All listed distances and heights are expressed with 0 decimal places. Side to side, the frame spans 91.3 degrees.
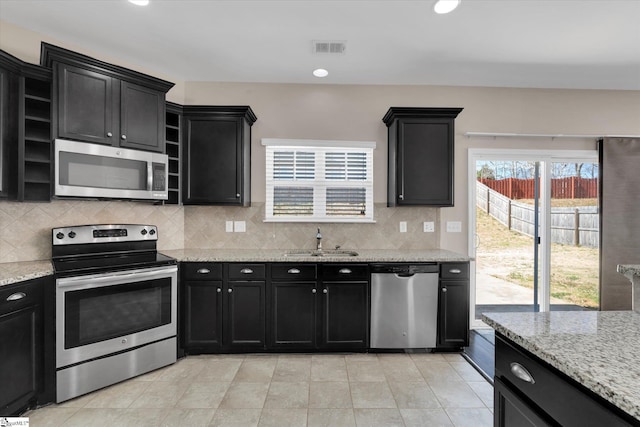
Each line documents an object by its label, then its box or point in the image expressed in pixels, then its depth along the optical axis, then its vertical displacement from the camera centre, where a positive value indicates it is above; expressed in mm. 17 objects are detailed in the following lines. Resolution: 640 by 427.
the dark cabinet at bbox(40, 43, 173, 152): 2438 +905
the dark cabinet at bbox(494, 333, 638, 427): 791 -550
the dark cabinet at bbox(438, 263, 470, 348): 3016 -938
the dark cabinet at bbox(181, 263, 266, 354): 2926 -942
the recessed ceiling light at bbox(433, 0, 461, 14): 2230 +1501
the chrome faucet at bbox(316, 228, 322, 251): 3416 -350
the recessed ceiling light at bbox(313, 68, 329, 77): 3330 +1496
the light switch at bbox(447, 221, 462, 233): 3699 -167
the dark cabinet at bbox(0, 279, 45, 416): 1908 -890
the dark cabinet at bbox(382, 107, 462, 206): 3303 +570
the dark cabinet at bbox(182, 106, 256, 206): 3230 +552
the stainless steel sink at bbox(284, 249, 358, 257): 3225 -454
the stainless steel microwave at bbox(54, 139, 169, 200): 2447 +313
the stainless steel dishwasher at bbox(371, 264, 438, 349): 2984 -904
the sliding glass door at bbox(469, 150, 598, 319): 3750 -143
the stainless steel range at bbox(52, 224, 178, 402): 2240 -774
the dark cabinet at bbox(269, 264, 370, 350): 2961 -907
